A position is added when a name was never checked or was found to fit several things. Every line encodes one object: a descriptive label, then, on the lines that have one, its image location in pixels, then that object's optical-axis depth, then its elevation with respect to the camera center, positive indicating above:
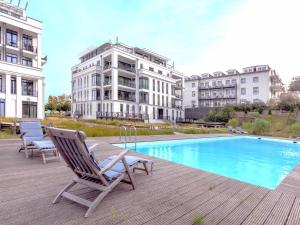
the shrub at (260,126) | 18.73 -1.36
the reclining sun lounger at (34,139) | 4.75 -0.79
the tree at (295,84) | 33.10 +5.20
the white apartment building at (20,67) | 18.30 +4.64
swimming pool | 6.47 -2.11
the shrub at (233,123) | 24.94 -1.38
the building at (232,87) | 36.12 +5.60
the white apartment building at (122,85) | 26.97 +4.45
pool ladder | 9.48 -1.41
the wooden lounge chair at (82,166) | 2.18 -0.69
